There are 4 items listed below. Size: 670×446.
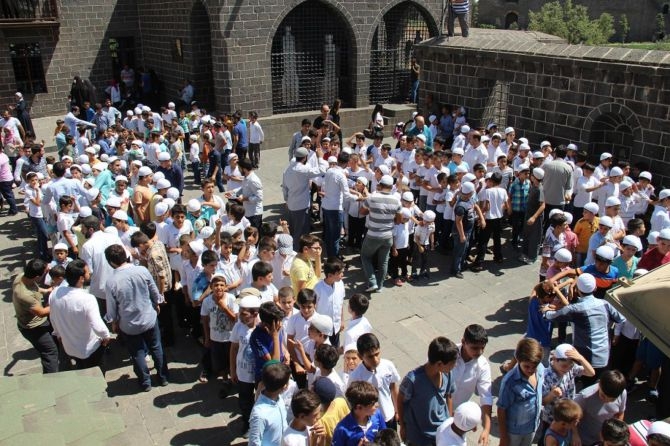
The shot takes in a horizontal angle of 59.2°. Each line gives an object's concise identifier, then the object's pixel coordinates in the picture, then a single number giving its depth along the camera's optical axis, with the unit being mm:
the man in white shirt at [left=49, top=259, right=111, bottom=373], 5434
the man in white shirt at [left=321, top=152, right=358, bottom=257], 8391
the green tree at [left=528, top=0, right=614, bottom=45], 37844
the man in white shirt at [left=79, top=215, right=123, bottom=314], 6445
